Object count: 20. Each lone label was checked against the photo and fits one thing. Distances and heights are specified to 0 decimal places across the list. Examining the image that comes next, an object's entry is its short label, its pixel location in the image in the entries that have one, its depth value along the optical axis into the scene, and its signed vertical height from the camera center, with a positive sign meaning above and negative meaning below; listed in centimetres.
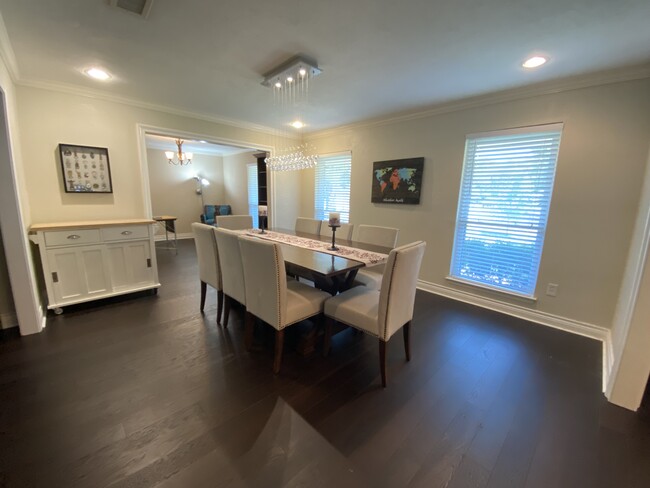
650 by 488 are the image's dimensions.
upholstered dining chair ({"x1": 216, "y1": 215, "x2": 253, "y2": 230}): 365 -36
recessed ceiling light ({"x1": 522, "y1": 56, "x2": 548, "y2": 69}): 210 +113
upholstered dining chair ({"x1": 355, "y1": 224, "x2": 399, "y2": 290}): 269 -45
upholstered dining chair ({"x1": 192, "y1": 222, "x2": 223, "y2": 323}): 252 -60
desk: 594 -101
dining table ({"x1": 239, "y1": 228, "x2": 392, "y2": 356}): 200 -49
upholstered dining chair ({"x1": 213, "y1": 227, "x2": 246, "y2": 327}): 215 -57
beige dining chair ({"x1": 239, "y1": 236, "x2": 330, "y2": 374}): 179 -72
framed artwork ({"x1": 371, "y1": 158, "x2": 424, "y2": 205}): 359 +27
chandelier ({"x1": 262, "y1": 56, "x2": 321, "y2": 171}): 229 +112
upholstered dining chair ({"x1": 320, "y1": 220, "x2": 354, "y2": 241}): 318 -39
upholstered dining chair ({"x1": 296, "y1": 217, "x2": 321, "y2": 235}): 357 -38
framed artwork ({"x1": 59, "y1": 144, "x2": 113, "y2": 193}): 294 +27
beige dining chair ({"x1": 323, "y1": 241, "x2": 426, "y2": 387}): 172 -77
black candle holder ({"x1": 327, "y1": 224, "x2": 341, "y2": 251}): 251 -46
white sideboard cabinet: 263 -70
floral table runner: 222 -47
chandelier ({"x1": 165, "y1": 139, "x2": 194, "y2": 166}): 513 +84
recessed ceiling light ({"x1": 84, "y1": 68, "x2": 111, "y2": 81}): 248 +113
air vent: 156 +112
